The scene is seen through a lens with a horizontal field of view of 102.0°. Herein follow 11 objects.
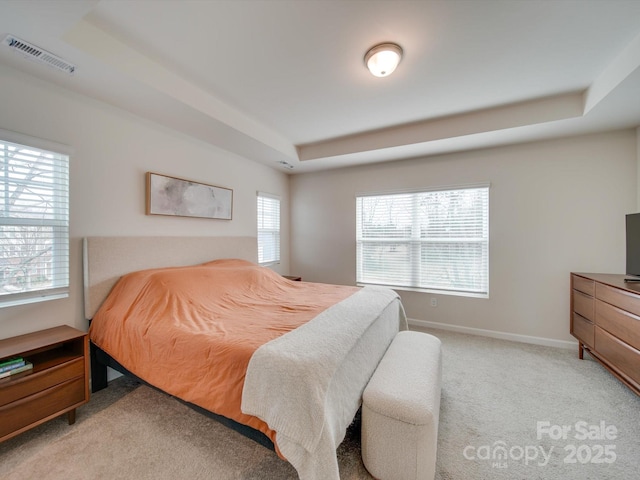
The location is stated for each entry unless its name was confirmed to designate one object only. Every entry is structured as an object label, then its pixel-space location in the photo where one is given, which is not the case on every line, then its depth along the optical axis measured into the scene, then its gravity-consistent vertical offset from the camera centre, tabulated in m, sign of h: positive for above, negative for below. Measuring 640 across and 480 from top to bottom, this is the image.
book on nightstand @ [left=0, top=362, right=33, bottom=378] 1.51 -0.78
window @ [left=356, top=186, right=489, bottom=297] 3.45 +0.01
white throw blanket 1.14 -0.74
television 2.30 -0.04
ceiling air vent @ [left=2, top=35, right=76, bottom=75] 1.55 +1.19
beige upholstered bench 1.30 -0.97
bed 1.20 -0.60
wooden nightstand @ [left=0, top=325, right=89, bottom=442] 1.51 -0.89
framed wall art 2.65 +0.48
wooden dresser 1.93 -0.70
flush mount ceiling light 1.81 +1.31
